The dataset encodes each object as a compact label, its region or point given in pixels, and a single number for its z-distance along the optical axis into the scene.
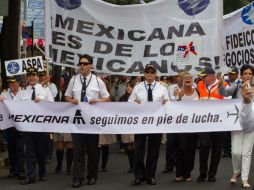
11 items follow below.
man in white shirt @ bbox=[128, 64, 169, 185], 18.94
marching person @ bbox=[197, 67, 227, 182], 19.11
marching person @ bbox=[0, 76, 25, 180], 20.02
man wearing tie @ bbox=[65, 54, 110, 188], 18.83
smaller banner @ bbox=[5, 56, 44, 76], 23.68
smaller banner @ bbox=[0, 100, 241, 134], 19.15
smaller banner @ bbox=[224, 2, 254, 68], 22.57
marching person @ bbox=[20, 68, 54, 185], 19.42
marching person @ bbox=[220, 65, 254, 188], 18.23
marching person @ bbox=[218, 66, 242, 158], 19.86
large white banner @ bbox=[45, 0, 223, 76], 19.62
